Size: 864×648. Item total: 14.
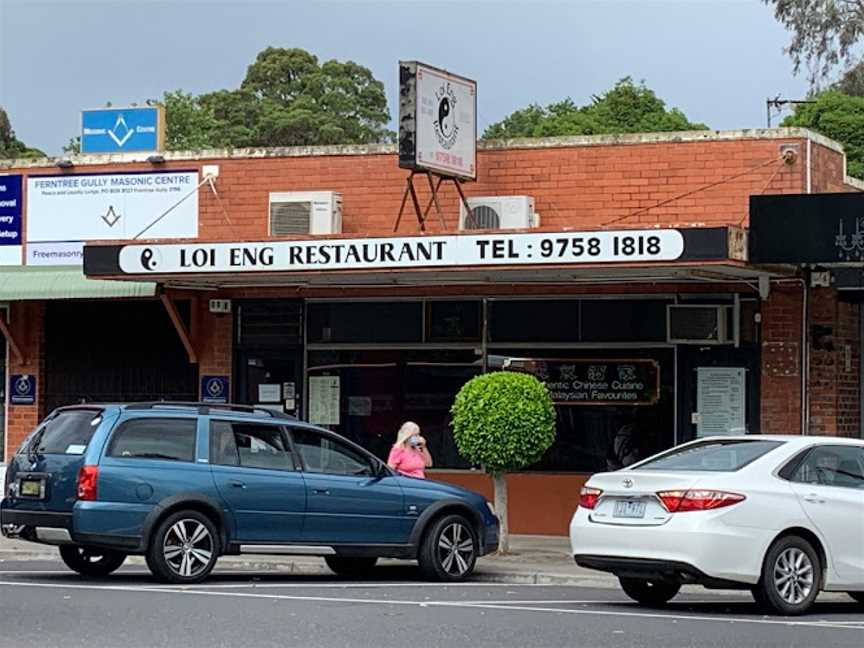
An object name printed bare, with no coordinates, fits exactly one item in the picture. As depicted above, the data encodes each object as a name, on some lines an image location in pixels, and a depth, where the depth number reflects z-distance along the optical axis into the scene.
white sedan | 13.10
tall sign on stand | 19.50
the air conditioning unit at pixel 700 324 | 20.25
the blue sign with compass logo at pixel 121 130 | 23.16
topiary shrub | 18.28
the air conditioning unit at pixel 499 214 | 20.58
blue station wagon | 14.89
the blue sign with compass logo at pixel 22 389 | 23.50
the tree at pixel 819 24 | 52.06
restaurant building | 19.66
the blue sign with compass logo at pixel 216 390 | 22.59
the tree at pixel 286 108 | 64.81
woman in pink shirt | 18.69
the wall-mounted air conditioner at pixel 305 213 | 21.44
